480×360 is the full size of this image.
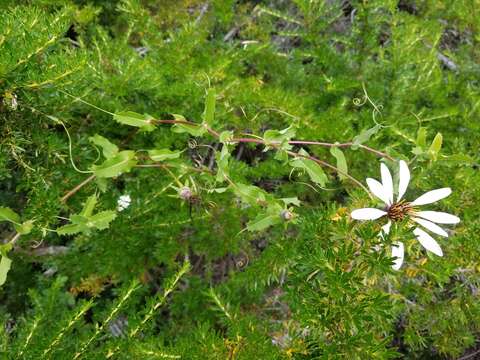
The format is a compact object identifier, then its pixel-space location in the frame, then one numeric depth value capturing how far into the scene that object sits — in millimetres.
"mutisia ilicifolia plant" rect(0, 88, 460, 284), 383
